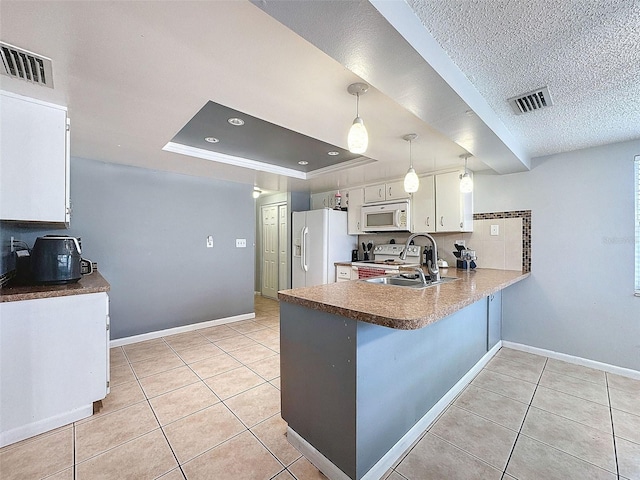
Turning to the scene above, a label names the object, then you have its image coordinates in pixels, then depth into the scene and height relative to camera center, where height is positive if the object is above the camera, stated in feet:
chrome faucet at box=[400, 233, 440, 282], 7.11 -0.83
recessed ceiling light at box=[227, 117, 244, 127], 7.46 +3.23
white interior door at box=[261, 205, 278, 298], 18.65 -0.78
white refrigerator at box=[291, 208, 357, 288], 14.38 -0.24
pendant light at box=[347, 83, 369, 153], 5.04 +1.91
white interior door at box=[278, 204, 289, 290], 17.53 -0.53
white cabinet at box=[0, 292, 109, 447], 5.40 -2.54
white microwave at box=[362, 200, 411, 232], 12.34 +1.07
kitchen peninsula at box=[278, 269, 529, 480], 4.26 -2.29
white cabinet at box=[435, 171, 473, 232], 10.91 +1.35
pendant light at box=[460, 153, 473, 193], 9.05 +1.81
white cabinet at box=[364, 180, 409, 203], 12.71 +2.25
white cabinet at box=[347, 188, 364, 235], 14.43 +1.54
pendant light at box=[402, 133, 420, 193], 8.02 +1.72
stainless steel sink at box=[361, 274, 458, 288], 7.13 -1.09
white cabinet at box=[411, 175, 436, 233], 11.62 +1.35
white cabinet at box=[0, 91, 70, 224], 5.70 +1.72
